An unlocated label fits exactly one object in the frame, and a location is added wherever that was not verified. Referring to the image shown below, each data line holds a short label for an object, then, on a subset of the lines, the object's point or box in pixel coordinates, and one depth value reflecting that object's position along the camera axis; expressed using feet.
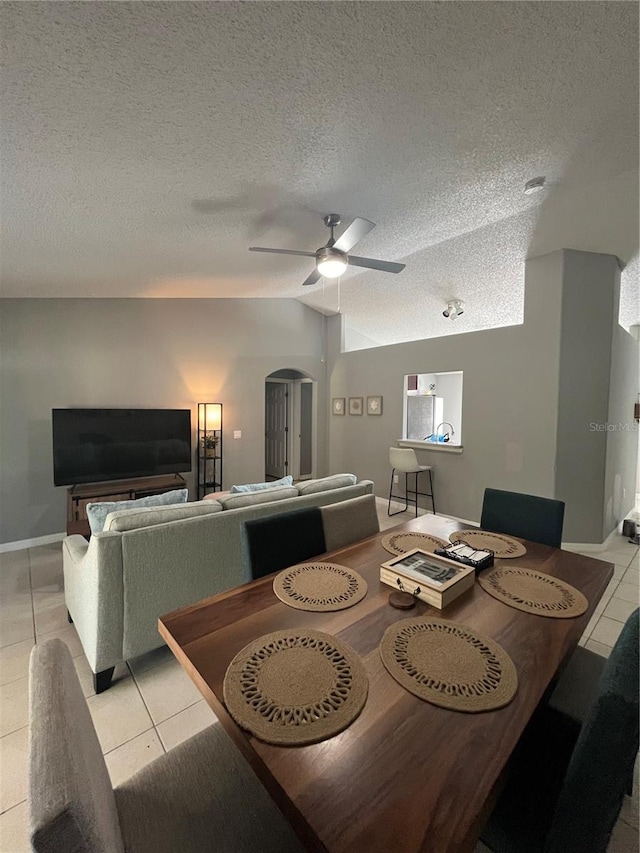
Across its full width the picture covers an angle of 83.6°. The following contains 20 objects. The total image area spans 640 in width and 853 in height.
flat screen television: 12.19
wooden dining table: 1.95
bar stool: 14.58
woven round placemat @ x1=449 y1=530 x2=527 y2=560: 5.33
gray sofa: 5.74
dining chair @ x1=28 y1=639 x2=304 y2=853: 1.64
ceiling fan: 7.67
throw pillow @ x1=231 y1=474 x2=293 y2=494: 8.85
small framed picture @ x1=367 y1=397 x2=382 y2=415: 17.63
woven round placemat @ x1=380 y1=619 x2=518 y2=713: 2.72
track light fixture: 15.79
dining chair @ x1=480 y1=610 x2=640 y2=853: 2.31
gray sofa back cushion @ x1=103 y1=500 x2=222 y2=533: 5.94
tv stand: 11.03
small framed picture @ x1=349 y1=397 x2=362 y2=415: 18.57
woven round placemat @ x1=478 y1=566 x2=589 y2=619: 3.88
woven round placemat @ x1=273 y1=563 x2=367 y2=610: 3.95
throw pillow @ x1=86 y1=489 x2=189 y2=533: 7.00
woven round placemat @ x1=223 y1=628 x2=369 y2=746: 2.48
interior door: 22.33
